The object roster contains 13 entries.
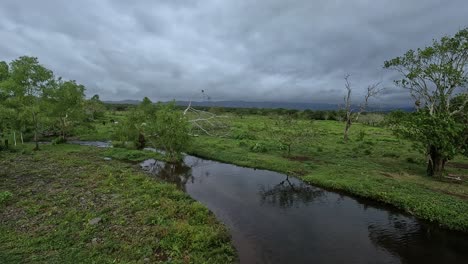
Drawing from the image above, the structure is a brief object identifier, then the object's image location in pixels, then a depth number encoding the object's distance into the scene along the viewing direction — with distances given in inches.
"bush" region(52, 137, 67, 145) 1593.8
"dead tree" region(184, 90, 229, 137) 1830.2
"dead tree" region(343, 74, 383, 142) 1796.5
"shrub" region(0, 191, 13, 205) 634.2
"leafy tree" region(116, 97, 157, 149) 1343.5
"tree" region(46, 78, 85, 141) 1526.8
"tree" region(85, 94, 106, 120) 2565.5
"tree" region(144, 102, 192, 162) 1152.2
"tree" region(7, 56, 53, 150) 1328.7
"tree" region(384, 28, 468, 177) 851.4
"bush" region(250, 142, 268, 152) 1428.4
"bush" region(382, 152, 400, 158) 1329.4
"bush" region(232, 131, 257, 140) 1812.0
